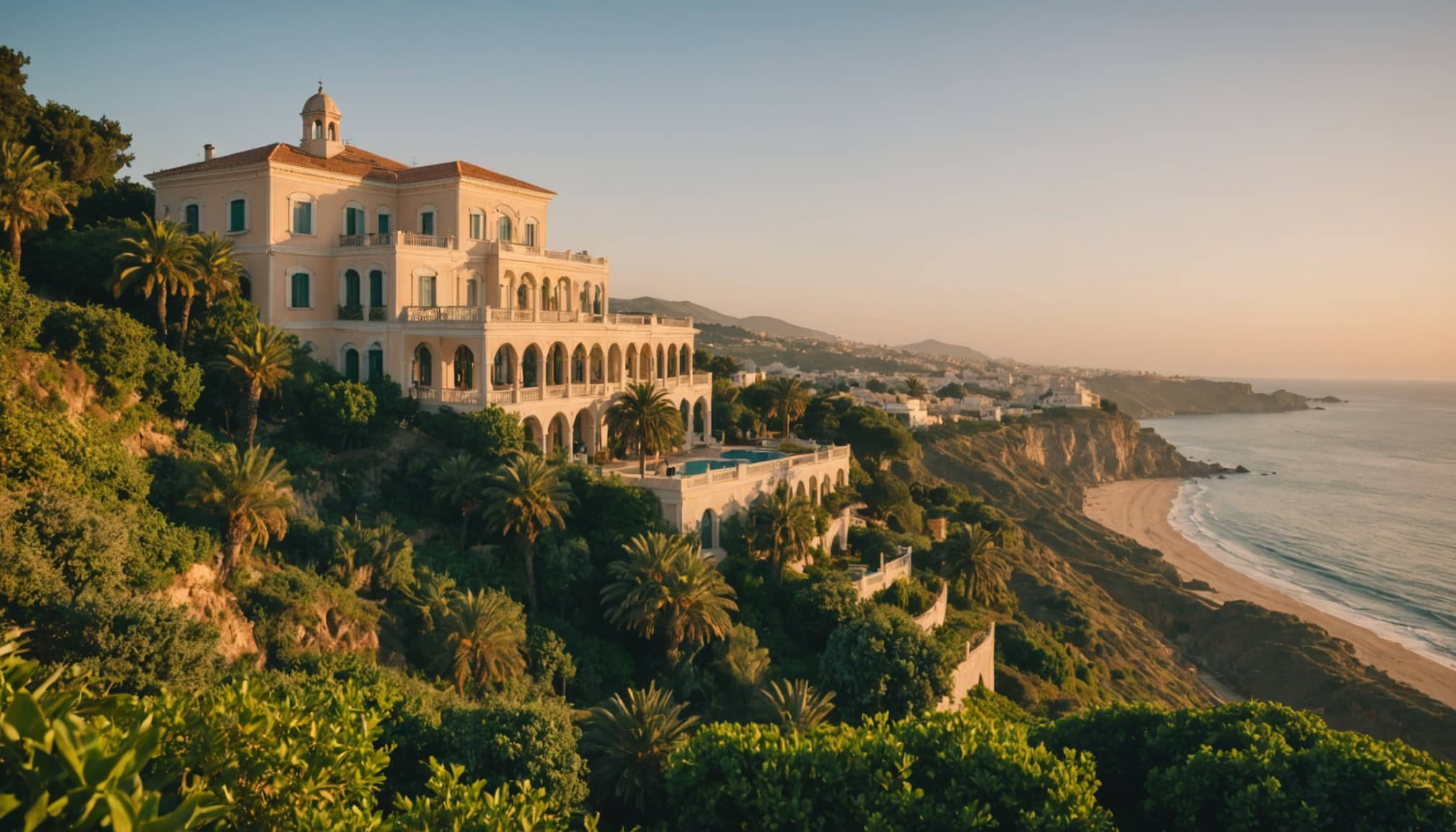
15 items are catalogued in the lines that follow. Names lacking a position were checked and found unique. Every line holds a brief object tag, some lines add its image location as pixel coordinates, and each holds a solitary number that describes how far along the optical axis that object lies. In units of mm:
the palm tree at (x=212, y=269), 30672
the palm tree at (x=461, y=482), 30750
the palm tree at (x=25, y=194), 27922
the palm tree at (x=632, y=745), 20359
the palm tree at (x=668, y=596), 28344
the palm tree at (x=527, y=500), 29234
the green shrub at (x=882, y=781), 15383
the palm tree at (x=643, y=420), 35969
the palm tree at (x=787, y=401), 54250
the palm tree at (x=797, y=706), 24781
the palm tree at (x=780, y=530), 34344
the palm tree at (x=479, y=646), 24297
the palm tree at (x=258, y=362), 28953
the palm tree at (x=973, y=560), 41156
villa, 36250
